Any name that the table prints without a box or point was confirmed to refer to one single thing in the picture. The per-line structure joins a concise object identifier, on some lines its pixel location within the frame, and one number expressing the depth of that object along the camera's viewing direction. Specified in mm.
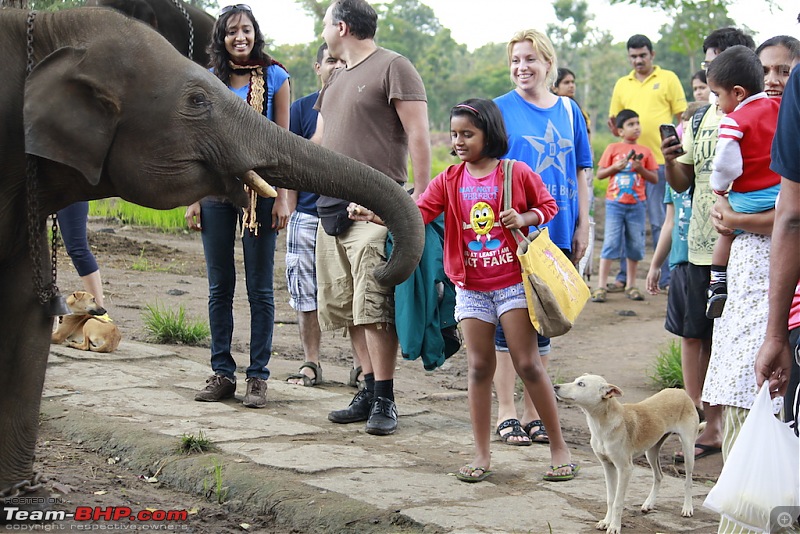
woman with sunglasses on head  6125
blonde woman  5980
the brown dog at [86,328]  7109
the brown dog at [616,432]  4367
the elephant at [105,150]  3916
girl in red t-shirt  4992
